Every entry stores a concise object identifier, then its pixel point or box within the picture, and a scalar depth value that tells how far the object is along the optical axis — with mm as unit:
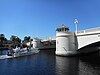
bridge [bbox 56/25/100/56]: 19709
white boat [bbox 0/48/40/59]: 22038
